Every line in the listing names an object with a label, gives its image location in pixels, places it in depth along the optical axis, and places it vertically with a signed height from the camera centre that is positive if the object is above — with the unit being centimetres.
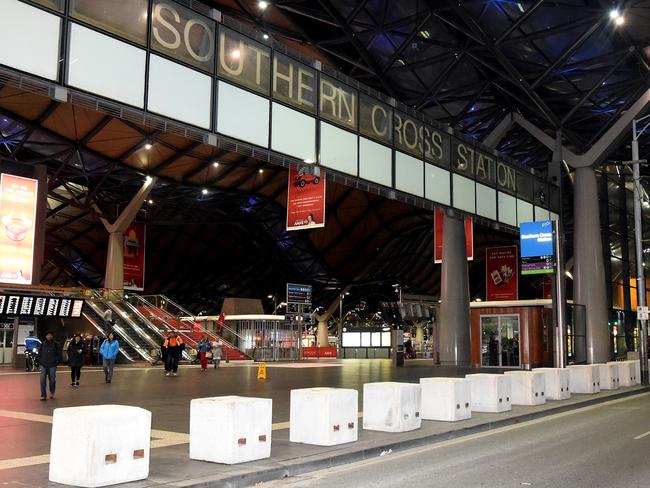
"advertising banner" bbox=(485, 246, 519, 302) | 4088 +368
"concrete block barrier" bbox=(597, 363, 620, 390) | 2189 -146
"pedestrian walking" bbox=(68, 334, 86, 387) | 1966 -72
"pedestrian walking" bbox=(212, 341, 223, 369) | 3312 -116
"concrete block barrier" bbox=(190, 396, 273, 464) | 828 -127
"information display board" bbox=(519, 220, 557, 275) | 2234 +298
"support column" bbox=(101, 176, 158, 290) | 4744 +554
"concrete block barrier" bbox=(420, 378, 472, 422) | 1302 -135
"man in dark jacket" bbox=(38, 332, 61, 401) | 1600 -76
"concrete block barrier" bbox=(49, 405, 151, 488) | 682 -125
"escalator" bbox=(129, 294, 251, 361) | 4092 +28
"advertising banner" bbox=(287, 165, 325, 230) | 2061 +424
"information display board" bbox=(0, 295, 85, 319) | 3225 +122
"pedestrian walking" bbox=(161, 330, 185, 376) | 2648 -99
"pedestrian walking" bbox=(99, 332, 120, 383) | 2112 -74
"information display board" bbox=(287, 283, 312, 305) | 4872 +282
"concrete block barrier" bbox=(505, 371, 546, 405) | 1625 -139
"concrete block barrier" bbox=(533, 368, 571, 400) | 1784 -140
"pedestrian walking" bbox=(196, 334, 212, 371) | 3122 -94
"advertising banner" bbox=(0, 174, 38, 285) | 3105 +492
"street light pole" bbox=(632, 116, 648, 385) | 2483 +284
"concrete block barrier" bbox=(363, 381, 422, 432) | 1134 -132
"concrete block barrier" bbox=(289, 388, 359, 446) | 986 -130
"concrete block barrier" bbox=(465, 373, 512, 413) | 1457 -136
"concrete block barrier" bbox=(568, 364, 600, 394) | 2019 -142
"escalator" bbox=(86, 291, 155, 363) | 3541 +8
